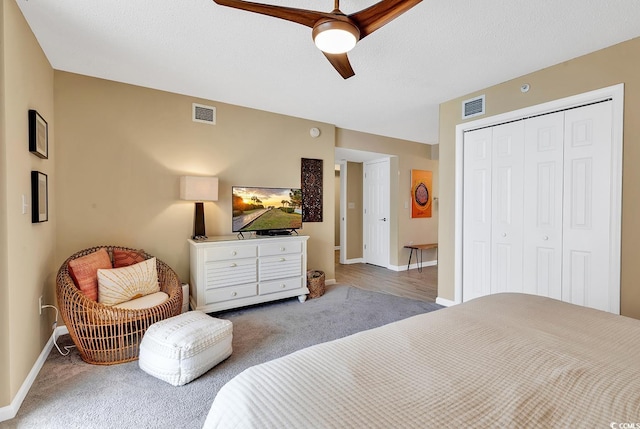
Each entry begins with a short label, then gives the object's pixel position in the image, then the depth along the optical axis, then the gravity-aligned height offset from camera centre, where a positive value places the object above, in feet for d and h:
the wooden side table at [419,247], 18.45 -2.24
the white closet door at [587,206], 8.10 +0.15
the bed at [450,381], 2.52 -1.70
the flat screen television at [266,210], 11.85 +0.02
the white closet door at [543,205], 9.03 +0.18
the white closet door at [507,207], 9.95 +0.13
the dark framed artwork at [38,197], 7.00 +0.31
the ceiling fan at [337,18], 4.91 +3.24
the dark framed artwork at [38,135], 6.91 +1.81
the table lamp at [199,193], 10.55 +0.62
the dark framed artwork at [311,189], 14.33 +1.02
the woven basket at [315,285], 12.86 -3.19
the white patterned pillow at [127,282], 8.15 -2.04
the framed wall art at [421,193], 19.47 +1.17
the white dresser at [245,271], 10.37 -2.23
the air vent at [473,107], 10.83 +3.79
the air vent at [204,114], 11.52 +3.71
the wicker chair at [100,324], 7.27 -2.80
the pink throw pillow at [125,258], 9.41 -1.50
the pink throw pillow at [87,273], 7.94 -1.67
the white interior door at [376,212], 19.58 -0.09
